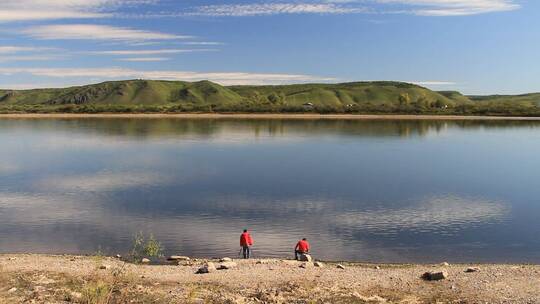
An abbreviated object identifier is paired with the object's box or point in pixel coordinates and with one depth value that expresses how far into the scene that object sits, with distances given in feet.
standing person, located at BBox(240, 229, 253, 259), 86.79
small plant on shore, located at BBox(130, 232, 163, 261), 86.94
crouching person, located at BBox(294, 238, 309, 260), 85.15
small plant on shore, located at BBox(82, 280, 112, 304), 48.32
